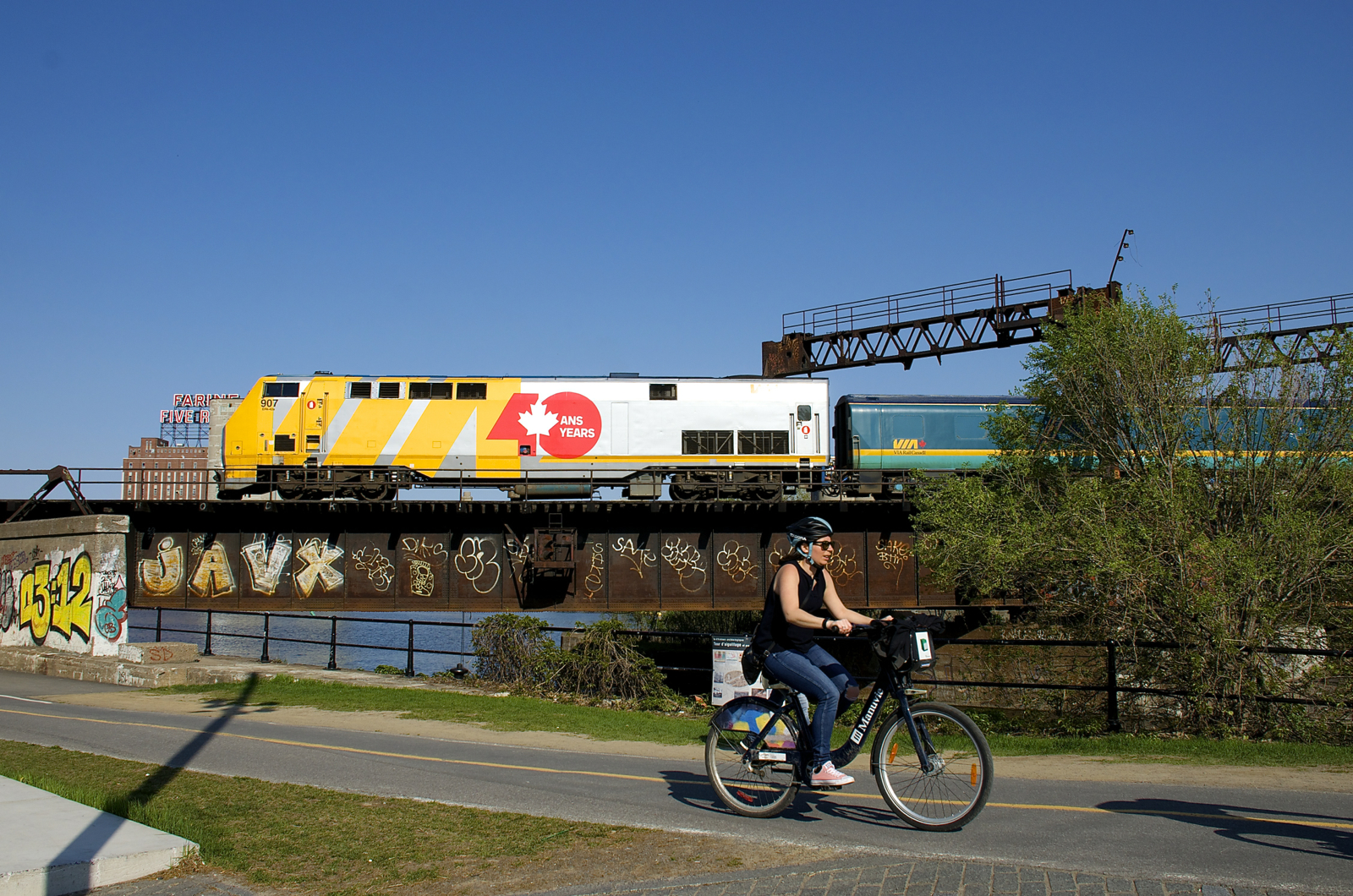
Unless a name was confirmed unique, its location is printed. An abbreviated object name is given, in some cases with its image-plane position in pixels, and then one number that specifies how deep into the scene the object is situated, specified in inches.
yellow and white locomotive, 1071.6
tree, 547.5
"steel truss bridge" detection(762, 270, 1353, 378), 1148.7
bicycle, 233.9
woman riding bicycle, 243.1
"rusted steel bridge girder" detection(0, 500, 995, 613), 935.7
